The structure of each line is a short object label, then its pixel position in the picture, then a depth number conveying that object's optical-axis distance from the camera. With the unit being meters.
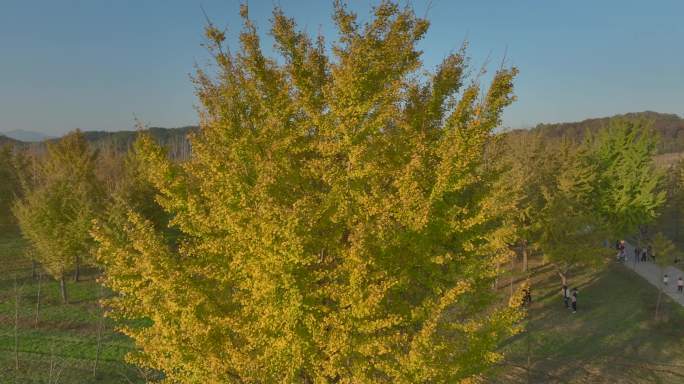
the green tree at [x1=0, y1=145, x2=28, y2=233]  31.73
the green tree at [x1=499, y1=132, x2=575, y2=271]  25.23
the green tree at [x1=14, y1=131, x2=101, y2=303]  21.55
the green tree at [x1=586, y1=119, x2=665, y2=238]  32.12
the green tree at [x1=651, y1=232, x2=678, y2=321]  21.15
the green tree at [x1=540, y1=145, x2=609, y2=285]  23.00
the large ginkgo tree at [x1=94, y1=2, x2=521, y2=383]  6.37
